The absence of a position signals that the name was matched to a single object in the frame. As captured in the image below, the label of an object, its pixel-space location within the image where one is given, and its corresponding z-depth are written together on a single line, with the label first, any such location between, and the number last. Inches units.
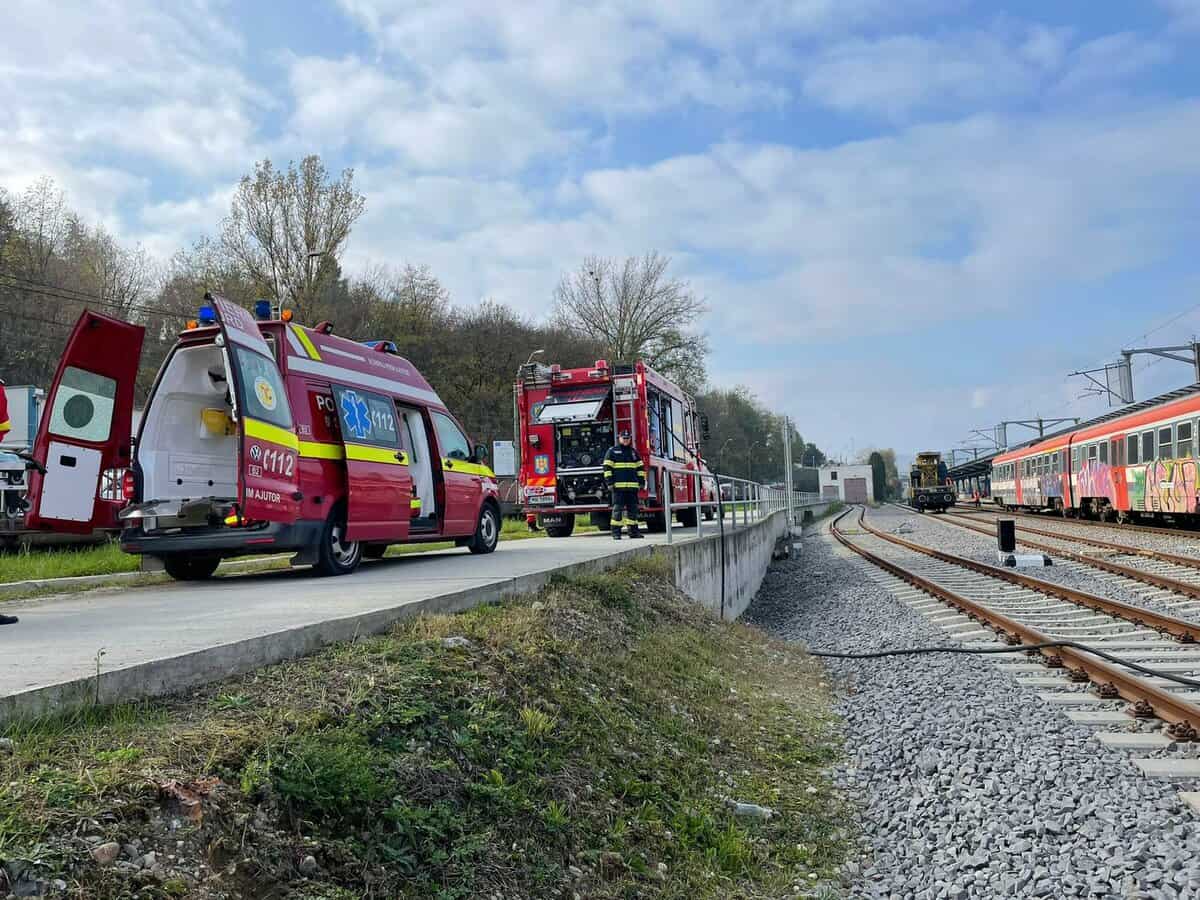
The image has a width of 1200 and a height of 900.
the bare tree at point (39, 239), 1197.7
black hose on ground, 258.5
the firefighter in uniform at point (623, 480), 524.1
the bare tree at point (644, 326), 1941.4
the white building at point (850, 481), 4252.0
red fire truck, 636.1
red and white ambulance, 288.2
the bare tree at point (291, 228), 1152.8
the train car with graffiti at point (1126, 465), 786.2
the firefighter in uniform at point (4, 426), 219.0
